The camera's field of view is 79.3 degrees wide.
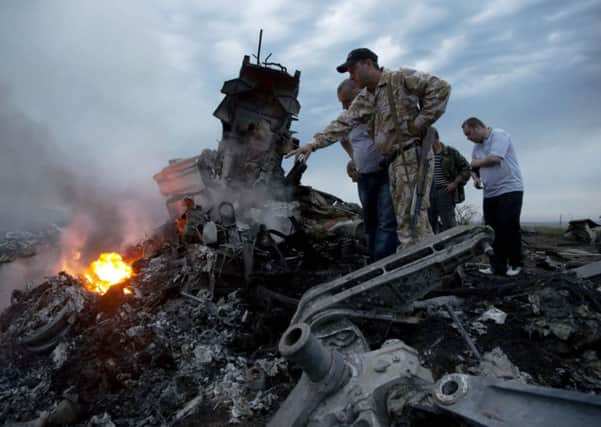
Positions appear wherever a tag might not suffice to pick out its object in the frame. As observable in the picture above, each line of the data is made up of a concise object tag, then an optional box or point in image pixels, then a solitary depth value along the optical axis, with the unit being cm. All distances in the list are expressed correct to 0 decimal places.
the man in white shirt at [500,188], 389
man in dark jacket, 581
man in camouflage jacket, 328
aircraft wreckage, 154
